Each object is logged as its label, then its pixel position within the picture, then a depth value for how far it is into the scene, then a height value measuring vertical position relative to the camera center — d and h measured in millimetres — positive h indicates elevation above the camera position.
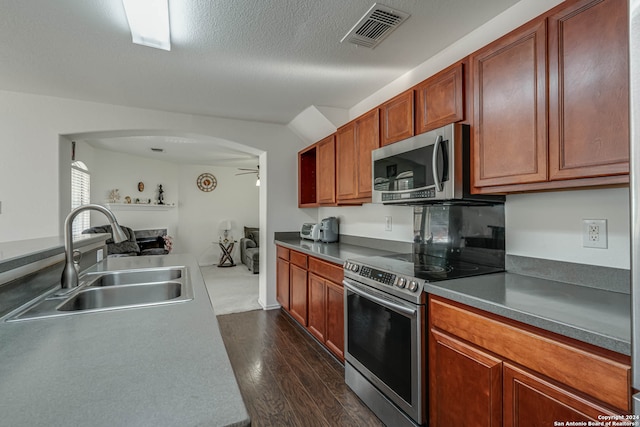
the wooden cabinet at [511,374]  936 -584
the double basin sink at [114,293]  1174 -380
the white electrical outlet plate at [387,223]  2850 -87
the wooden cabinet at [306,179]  4008 +455
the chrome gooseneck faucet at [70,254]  1417 -187
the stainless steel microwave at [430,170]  1688 +272
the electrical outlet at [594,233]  1388 -91
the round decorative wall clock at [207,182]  7242 +759
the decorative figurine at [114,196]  5887 +347
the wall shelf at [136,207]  5879 +148
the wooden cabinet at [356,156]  2551 +531
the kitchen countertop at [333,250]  2517 -344
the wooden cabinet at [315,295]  2447 -773
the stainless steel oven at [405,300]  1595 -502
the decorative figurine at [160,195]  6627 +407
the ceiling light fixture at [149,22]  1750 +1191
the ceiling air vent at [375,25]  1822 +1197
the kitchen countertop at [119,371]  562 -366
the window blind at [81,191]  4766 +381
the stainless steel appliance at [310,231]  3582 -214
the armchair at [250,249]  6211 -763
